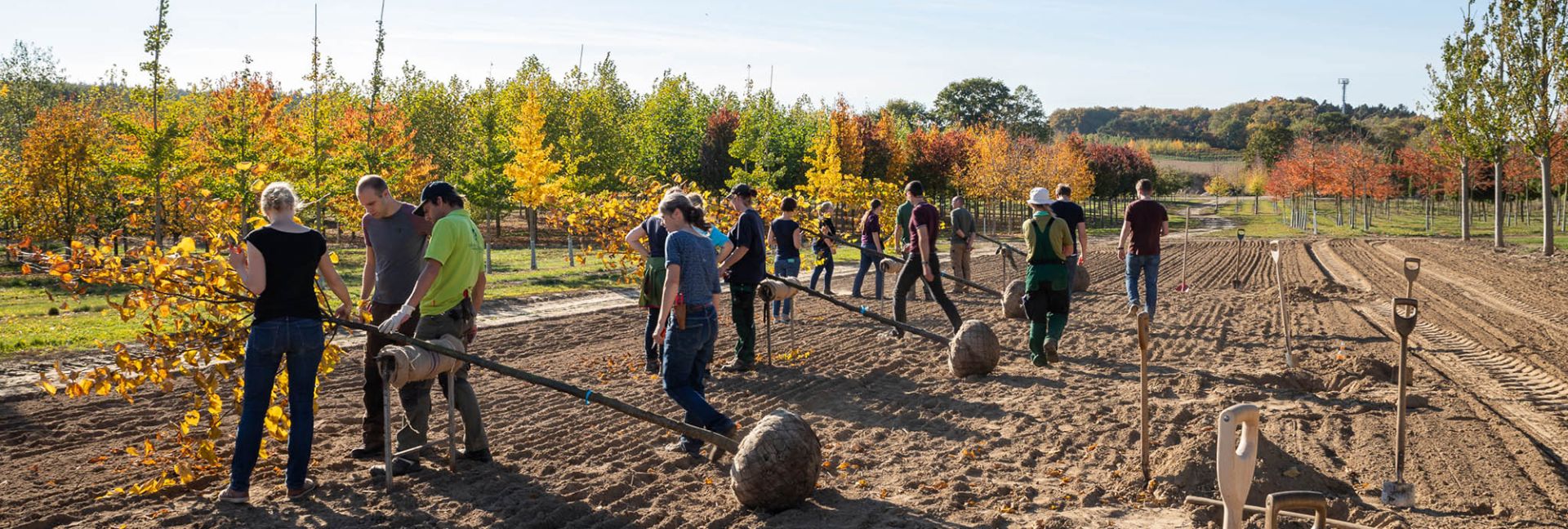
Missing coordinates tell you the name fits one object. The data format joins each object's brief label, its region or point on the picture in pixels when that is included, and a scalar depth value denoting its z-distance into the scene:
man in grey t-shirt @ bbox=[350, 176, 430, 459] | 6.74
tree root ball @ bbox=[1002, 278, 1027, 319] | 14.16
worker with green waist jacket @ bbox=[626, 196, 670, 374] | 9.39
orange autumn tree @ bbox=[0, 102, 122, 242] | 24.78
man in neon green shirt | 6.38
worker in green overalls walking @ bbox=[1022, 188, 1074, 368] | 9.77
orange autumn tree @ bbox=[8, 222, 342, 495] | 6.06
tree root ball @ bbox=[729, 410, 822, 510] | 5.73
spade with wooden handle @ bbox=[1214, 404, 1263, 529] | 3.89
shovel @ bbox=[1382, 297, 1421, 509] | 5.96
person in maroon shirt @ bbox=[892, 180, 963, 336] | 11.18
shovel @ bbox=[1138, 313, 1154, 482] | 6.41
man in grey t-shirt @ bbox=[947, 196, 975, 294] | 15.37
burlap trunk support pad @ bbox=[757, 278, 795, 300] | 10.20
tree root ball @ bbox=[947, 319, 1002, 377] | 9.80
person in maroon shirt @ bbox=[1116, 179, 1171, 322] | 12.16
